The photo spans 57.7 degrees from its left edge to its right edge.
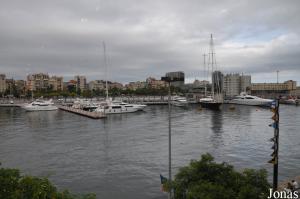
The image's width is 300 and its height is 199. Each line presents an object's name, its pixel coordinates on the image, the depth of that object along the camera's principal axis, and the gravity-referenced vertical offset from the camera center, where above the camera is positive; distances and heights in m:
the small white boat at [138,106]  95.49 -5.31
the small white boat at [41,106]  106.00 -5.49
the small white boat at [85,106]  108.44 -5.63
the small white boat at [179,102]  123.86 -4.99
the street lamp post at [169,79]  14.61 +0.66
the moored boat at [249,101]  121.95 -4.71
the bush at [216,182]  10.88 -4.03
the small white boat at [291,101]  141.06 -5.84
